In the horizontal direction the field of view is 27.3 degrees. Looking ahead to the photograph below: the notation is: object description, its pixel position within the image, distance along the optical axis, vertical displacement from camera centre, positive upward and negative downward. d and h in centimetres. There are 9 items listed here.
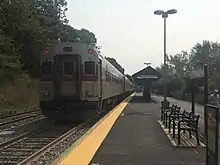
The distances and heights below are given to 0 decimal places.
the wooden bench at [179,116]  1480 -87
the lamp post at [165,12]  3110 +539
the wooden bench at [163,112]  2075 -103
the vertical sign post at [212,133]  715 -70
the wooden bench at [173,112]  1745 -85
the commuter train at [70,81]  2109 +40
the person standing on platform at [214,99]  1742 -32
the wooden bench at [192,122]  1285 -95
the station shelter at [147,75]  5066 +171
